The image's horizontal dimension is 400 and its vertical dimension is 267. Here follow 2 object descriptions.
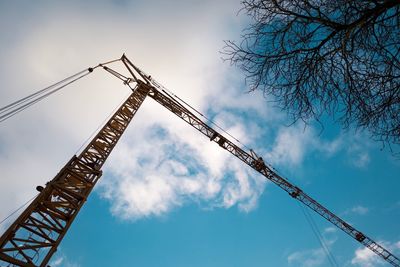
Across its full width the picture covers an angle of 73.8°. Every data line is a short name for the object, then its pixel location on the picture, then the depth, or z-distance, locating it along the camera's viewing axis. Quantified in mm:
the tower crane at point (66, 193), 7889
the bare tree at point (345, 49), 3648
